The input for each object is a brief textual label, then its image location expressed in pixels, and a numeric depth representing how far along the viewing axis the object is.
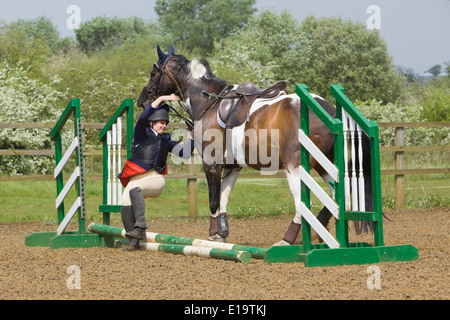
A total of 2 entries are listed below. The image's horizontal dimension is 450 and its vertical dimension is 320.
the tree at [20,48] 33.22
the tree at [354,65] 48.84
